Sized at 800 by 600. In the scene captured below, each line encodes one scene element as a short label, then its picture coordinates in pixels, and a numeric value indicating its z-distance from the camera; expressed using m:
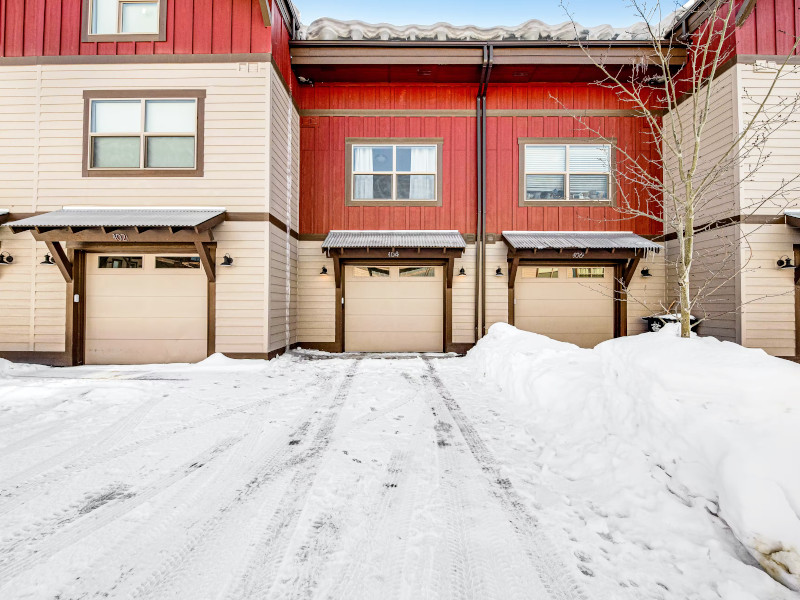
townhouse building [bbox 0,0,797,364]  7.41
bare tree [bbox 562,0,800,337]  7.07
